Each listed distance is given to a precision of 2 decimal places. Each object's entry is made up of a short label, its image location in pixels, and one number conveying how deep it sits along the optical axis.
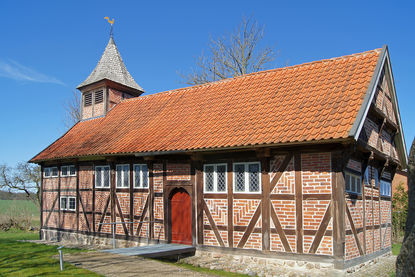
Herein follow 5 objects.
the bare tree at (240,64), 25.55
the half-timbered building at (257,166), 10.38
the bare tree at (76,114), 33.78
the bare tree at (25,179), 31.75
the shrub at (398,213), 19.45
